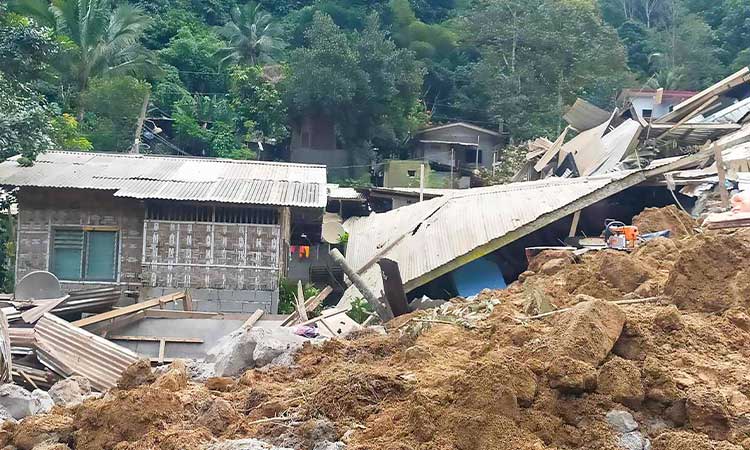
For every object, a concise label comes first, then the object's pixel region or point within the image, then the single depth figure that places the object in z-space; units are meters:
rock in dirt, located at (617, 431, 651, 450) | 4.96
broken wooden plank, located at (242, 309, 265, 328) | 12.99
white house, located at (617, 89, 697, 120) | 33.69
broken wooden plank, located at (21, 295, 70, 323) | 11.49
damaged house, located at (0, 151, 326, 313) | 15.89
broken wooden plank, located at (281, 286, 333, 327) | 13.52
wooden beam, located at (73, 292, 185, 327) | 12.45
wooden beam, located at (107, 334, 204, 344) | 13.02
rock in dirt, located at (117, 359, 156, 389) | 7.57
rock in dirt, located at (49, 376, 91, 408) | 8.55
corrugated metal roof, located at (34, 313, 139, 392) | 10.62
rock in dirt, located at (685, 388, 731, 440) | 4.96
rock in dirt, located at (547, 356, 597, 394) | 5.21
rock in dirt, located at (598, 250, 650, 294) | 7.73
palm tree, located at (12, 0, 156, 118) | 28.25
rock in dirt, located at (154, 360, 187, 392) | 6.71
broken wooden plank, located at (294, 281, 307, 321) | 13.51
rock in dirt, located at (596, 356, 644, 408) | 5.23
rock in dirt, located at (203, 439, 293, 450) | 5.07
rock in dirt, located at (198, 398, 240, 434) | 5.68
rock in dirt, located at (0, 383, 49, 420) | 7.55
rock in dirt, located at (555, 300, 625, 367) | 5.40
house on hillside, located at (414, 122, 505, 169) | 34.44
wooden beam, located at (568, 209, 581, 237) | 13.74
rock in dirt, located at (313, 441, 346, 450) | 5.01
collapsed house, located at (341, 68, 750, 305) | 13.38
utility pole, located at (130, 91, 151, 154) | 28.53
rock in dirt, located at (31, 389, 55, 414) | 7.73
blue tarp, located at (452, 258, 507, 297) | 14.03
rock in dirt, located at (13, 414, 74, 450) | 5.95
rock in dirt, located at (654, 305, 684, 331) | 6.01
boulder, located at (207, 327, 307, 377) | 7.78
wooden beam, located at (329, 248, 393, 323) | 11.30
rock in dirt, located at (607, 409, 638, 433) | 5.07
